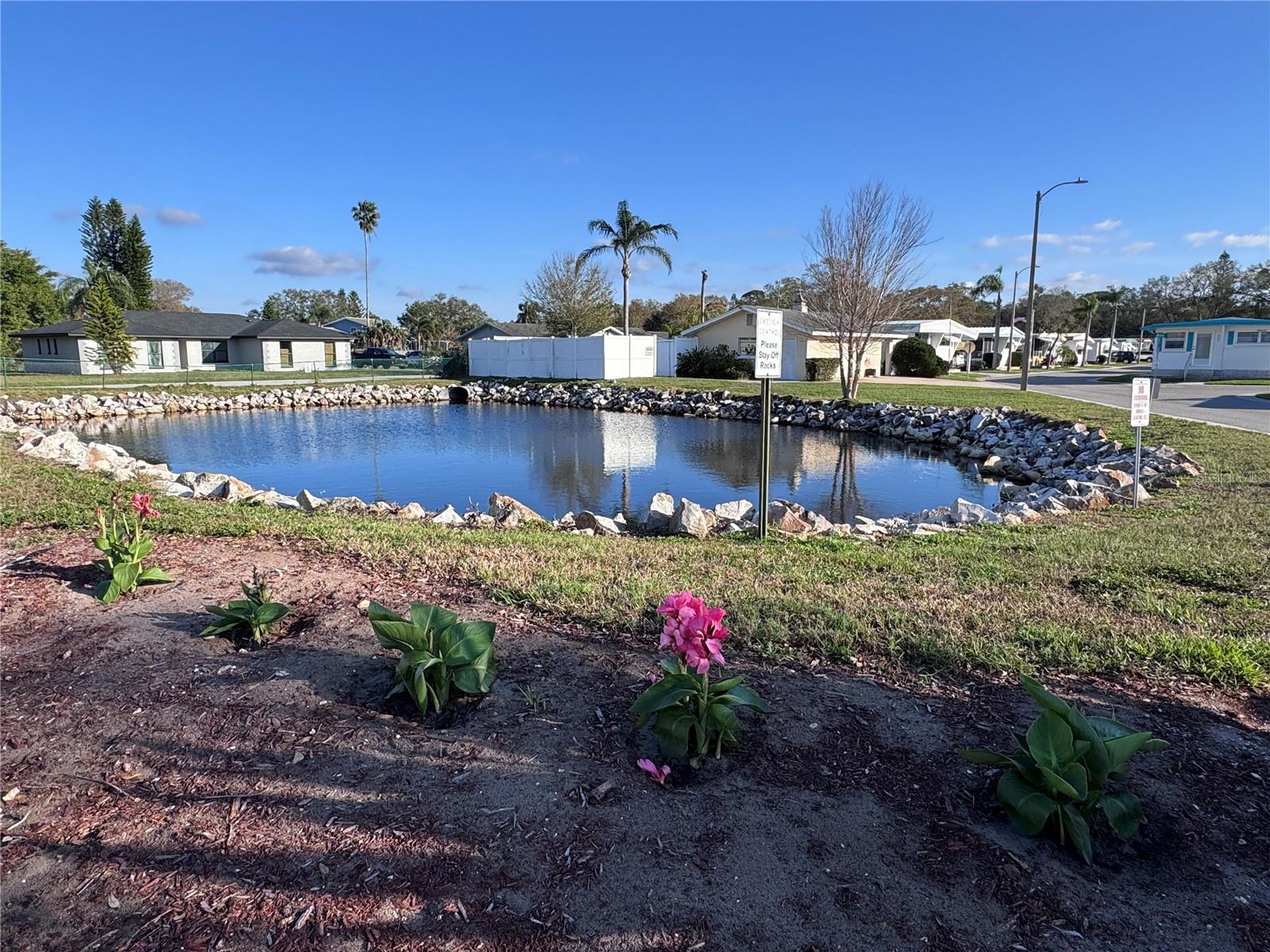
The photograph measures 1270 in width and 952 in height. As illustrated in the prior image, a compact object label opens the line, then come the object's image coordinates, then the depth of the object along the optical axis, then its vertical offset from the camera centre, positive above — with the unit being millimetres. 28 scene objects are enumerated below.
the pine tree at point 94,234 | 52250 +10652
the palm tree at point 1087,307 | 58656 +5566
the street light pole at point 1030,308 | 23109 +2226
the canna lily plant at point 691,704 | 2465 -1167
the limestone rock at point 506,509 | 8289 -1525
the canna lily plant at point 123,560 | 4039 -1013
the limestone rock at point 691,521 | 7359 -1480
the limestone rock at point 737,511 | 8321 -1589
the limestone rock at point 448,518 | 7852 -1530
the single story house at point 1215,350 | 30703 +1038
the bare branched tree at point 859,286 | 22719 +2837
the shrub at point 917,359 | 34375 +791
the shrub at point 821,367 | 31938 +398
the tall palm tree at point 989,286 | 66006 +8385
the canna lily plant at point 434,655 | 2906 -1109
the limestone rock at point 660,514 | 8172 -1564
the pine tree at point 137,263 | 52156 +8600
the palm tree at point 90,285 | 48188 +6297
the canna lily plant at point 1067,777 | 2219 -1252
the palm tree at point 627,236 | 35719 +6936
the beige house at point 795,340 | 32272 +1680
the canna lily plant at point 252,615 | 3514 -1132
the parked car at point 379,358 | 48094 +1658
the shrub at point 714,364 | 33406 +594
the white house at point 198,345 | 37531 +2073
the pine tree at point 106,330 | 33812 +2440
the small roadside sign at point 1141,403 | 7676 -310
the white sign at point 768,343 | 6152 +289
